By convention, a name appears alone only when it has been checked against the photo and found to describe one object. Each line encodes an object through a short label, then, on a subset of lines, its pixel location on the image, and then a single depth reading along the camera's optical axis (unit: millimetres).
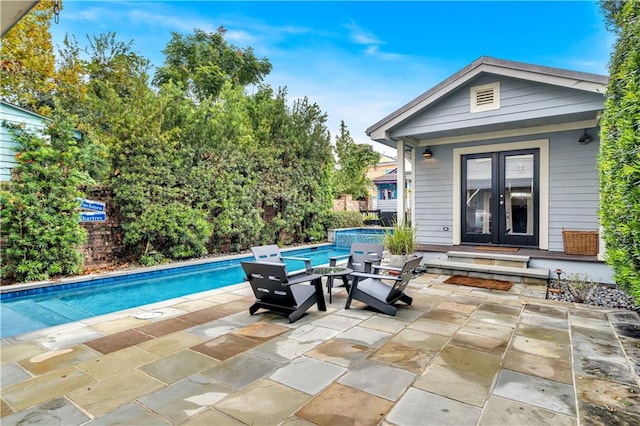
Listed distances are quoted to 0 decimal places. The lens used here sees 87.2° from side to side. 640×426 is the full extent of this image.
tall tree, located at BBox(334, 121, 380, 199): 21672
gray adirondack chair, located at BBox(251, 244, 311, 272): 5461
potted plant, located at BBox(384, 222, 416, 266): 6773
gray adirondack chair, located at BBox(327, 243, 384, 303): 5578
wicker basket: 6234
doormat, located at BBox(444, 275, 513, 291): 5840
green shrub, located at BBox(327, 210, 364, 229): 14398
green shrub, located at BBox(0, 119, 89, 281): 6355
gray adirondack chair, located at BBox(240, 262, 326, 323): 3992
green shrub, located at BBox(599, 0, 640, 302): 3199
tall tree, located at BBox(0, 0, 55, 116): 11930
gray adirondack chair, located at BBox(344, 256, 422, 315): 4332
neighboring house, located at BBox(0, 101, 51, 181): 6598
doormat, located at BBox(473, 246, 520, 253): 7043
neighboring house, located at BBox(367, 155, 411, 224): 26406
